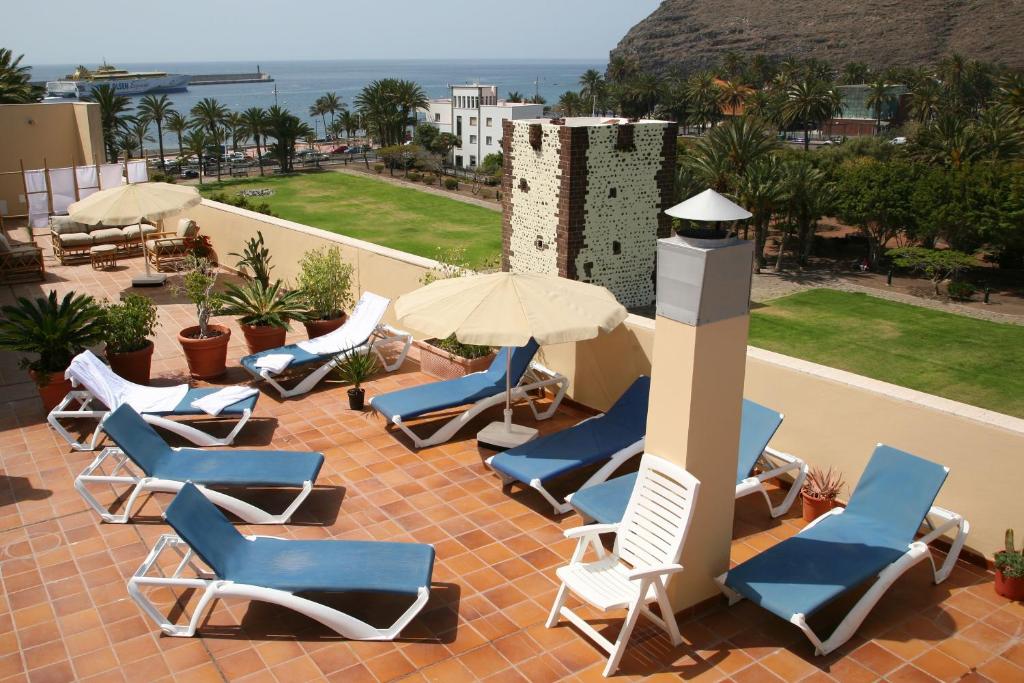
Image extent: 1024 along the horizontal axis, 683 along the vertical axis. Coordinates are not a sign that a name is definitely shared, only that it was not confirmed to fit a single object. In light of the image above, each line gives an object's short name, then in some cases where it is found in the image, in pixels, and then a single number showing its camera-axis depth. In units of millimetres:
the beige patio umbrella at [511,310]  6516
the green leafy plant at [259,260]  10758
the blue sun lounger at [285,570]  4719
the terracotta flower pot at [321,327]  9969
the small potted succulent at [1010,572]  5125
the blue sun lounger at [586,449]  6332
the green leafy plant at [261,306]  9570
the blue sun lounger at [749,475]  5586
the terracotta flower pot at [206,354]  9008
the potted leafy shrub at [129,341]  8633
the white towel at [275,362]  8531
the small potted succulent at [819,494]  6074
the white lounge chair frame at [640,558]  4570
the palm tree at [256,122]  82375
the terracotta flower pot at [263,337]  9500
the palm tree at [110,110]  73688
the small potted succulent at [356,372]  8250
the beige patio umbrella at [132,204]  11109
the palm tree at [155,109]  90438
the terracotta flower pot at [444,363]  8875
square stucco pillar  4727
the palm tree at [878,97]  107438
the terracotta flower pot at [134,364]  8656
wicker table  14180
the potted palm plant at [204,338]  9031
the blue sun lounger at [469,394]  7539
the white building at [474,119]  101312
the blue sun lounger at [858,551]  4699
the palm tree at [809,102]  91062
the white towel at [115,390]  7395
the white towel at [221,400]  7387
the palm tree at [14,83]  31870
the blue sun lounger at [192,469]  6074
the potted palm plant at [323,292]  10016
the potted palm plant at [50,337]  7973
